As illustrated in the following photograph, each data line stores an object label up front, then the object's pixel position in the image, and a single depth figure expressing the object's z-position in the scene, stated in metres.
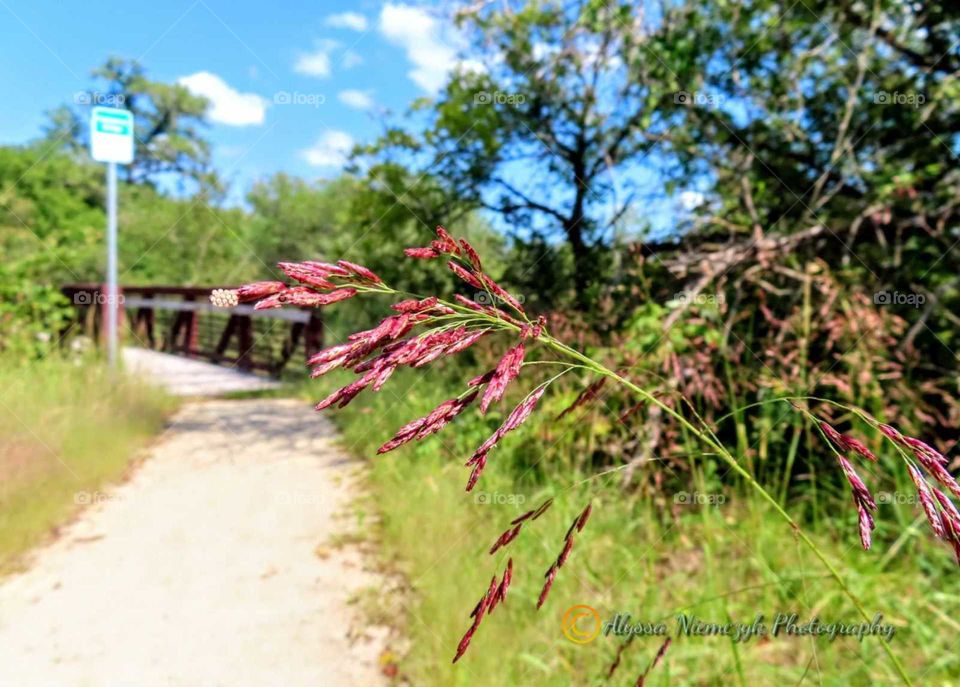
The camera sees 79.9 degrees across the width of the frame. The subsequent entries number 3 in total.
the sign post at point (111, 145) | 4.62
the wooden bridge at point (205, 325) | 7.43
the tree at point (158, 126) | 20.19
